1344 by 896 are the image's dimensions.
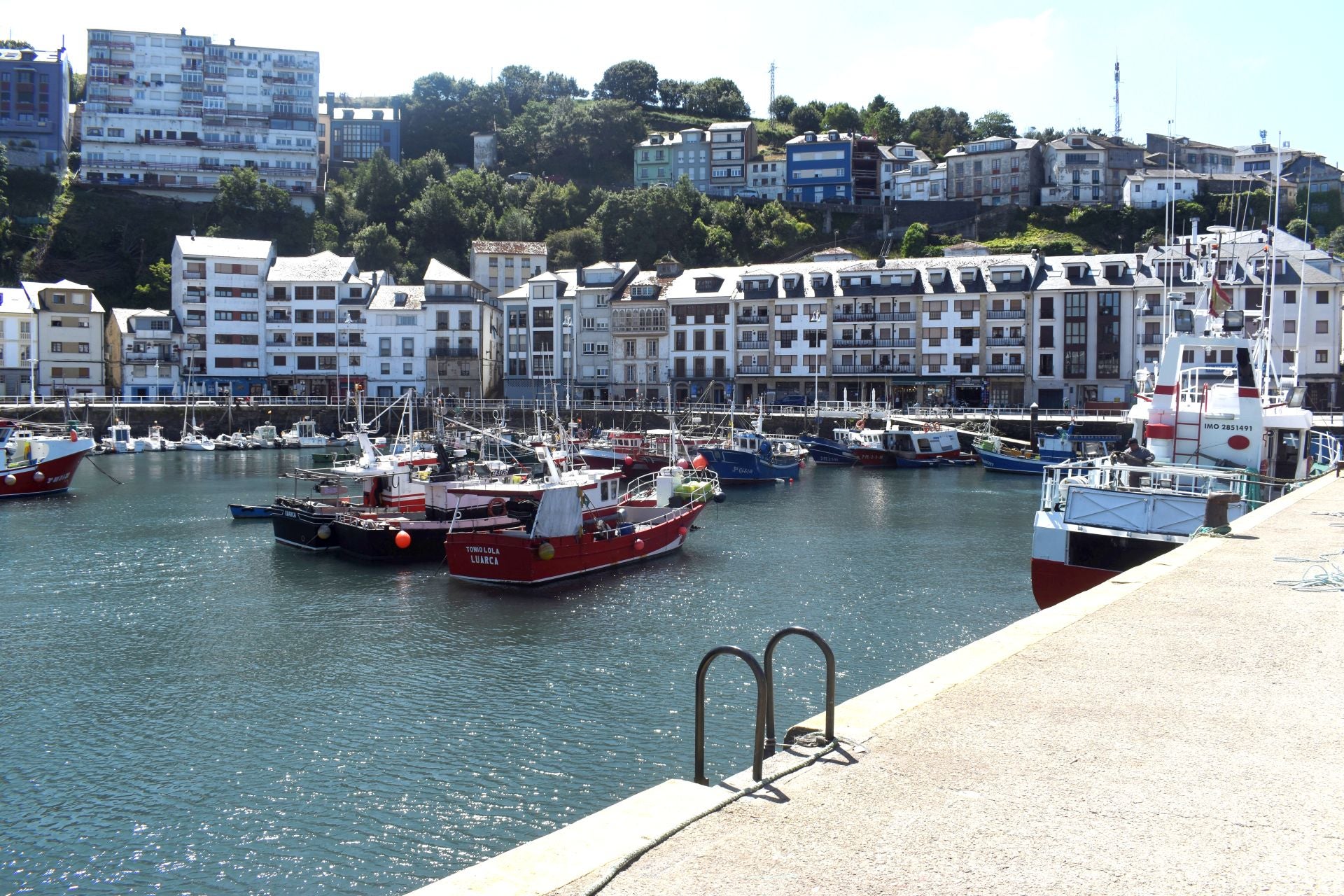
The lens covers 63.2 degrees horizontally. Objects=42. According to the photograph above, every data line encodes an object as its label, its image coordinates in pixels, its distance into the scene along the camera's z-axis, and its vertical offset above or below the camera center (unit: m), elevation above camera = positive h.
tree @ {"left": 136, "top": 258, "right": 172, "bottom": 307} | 96.94 +10.04
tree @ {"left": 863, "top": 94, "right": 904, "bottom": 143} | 137.12 +36.05
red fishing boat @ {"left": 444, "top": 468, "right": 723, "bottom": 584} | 30.33 -4.06
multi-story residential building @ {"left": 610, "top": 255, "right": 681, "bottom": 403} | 90.12 +5.25
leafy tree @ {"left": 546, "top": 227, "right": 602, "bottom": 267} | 107.38 +15.34
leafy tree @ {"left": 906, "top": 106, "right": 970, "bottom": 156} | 138.38 +36.05
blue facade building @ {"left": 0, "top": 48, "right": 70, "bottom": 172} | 108.19 +29.11
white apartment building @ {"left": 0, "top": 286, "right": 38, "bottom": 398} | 85.19 +4.26
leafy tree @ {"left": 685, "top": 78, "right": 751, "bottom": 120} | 152.62 +42.69
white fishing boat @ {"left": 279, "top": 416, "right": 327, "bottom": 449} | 83.50 -2.67
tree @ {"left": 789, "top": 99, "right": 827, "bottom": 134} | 144.25 +38.19
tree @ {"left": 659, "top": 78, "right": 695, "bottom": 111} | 152.88 +43.57
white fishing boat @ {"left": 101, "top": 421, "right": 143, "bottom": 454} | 78.25 -3.02
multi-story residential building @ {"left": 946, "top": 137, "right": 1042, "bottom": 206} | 113.81 +25.00
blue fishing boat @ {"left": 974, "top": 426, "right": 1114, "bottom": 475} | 63.47 -2.62
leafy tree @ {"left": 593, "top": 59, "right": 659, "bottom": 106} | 151.25 +44.71
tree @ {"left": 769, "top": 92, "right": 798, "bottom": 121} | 149.00 +41.09
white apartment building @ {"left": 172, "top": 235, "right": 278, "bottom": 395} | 90.69 +7.56
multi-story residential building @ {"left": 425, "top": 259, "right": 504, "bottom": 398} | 92.12 +6.00
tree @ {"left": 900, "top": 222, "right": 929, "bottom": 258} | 106.56 +16.24
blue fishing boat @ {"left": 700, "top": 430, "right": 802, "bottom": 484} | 59.16 -3.13
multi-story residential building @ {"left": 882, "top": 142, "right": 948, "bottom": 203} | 119.62 +25.56
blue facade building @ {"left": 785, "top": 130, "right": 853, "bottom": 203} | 120.06 +26.53
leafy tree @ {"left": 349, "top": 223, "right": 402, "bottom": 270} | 106.00 +14.86
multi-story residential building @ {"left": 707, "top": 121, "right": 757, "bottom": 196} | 127.06 +29.18
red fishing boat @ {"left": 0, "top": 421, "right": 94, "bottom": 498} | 52.41 -3.08
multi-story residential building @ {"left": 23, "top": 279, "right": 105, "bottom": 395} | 87.06 +5.01
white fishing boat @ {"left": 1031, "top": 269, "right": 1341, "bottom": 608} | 21.20 -1.30
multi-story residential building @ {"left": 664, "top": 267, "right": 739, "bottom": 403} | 87.88 +5.58
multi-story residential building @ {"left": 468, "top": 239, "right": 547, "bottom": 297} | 102.06 +13.27
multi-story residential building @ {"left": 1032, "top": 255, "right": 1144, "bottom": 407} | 77.38 +5.87
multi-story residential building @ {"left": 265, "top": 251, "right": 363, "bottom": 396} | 92.19 +6.10
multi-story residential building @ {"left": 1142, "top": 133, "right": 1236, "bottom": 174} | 119.38 +27.80
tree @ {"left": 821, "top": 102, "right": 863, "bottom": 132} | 139.25 +36.74
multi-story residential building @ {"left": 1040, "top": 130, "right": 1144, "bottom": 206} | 111.38 +24.67
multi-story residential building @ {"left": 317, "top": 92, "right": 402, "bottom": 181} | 131.88 +32.30
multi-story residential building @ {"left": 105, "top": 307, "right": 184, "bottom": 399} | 89.81 +3.88
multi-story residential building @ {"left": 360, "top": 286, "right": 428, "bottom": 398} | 92.44 +4.90
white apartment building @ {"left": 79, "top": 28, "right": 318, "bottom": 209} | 111.50 +29.83
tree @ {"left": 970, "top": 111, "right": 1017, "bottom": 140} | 137.12 +35.82
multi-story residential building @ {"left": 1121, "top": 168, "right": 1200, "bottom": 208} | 104.31 +21.52
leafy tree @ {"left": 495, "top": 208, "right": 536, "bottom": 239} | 111.06 +18.11
